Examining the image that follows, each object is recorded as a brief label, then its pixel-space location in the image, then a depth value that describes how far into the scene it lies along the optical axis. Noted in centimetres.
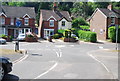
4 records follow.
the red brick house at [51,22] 4881
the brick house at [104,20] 4506
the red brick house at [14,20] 4524
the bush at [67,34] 3945
